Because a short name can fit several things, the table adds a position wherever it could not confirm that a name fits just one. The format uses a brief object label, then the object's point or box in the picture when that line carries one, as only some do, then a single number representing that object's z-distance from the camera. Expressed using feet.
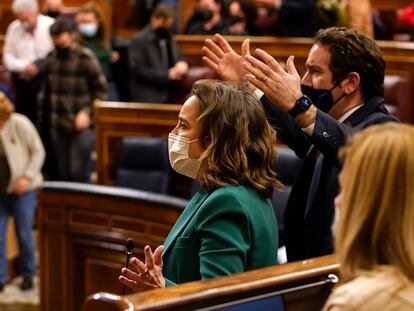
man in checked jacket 36.17
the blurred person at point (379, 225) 9.11
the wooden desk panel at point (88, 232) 24.89
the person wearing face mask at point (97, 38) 42.64
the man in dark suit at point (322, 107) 15.29
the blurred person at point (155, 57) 38.69
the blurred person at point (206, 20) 42.41
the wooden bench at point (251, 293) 10.70
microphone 13.21
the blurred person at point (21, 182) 32.42
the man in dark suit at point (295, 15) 35.48
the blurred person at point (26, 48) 40.39
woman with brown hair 12.63
